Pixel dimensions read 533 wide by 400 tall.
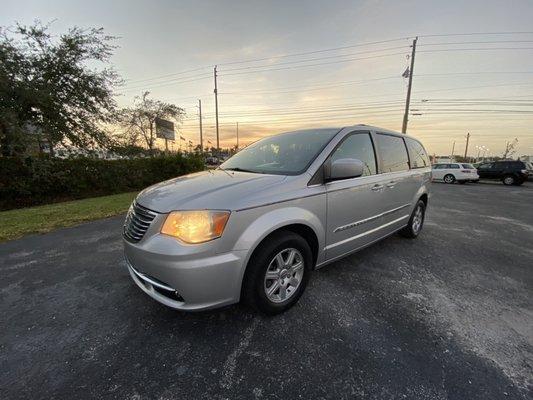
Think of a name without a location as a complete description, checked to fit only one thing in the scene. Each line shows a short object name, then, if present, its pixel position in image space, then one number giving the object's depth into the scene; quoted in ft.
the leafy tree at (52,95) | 34.80
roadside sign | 116.98
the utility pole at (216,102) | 95.38
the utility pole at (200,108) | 136.87
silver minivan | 6.82
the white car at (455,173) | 63.62
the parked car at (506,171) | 62.03
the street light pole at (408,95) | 77.25
